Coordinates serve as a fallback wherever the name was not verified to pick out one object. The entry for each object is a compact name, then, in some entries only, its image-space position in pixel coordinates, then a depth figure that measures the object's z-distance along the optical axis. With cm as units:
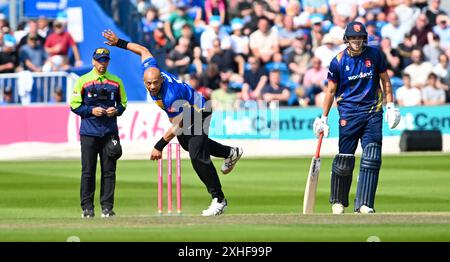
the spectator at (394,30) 3353
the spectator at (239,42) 3266
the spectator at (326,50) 3212
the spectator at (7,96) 3030
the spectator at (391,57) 3294
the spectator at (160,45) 3206
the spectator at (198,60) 3225
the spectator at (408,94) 3131
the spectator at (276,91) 3116
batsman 1612
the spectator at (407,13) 3381
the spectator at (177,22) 3300
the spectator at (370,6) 3394
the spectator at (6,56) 3188
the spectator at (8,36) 3200
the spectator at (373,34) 3247
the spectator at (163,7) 3331
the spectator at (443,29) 3347
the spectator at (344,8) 3359
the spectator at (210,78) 3145
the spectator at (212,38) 3247
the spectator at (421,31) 3334
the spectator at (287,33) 3284
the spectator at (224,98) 3052
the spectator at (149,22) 3256
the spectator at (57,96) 3050
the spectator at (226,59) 3197
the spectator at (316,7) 3378
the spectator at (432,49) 3316
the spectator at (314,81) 3150
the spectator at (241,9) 3353
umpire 1661
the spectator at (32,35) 3191
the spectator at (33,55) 3170
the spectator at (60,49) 3158
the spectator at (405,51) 3297
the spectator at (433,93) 3180
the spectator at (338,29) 3262
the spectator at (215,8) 3358
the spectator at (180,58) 3212
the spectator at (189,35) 3253
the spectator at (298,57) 3228
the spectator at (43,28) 3206
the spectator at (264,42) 3256
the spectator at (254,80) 3139
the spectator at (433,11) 3378
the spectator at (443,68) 3269
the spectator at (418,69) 3225
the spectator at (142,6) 3319
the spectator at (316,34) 3284
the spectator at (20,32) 3234
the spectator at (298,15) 3334
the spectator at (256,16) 3309
